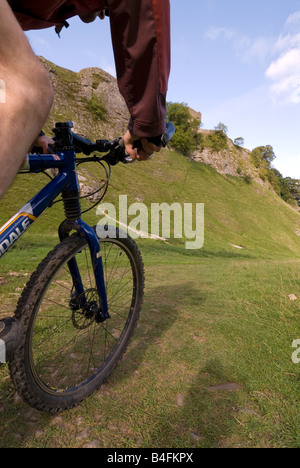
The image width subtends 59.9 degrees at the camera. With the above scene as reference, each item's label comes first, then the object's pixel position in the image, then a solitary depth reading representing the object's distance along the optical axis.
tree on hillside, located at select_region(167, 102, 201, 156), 52.84
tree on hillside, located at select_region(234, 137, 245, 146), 73.56
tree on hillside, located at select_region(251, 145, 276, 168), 77.06
